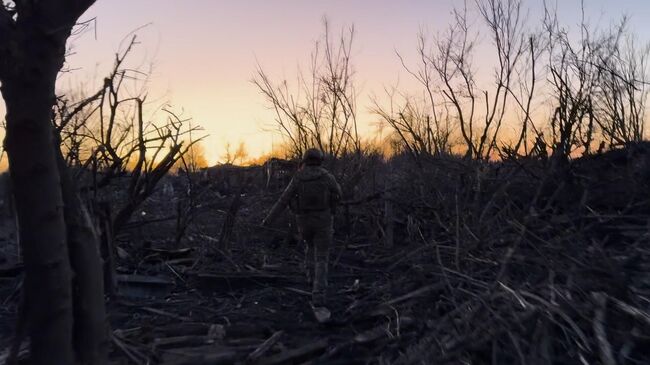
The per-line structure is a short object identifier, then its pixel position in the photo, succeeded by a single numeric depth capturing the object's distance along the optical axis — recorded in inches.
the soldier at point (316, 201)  338.0
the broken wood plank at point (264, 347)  219.7
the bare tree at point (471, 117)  590.8
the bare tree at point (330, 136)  774.5
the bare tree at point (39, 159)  134.0
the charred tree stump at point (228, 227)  476.3
